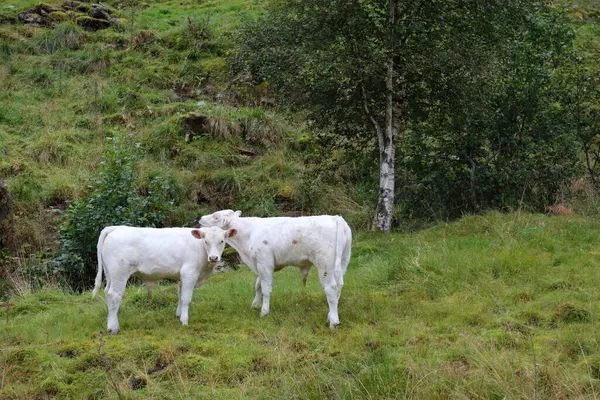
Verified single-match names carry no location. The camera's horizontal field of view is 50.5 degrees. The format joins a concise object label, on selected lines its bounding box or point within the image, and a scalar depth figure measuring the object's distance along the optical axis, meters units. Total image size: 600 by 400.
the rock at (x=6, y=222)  14.77
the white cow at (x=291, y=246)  9.34
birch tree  15.71
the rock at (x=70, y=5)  31.33
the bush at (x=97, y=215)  14.56
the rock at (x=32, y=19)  30.06
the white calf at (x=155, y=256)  9.40
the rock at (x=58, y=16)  30.20
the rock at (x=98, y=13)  31.16
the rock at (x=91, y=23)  30.09
